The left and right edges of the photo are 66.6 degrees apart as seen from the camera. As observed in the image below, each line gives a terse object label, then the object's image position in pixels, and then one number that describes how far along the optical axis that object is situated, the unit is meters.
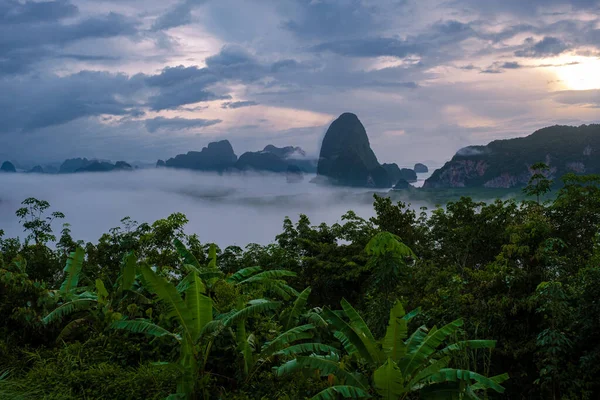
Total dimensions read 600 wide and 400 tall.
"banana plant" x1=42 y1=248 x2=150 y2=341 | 6.64
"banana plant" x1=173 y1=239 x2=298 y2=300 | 7.46
